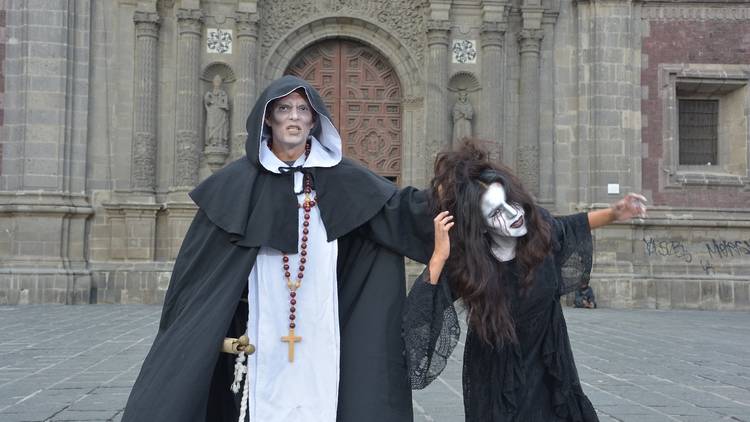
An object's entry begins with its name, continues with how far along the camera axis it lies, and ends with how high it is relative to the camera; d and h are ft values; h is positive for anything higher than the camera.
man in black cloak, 11.30 -0.73
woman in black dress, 10.81 -0.81
